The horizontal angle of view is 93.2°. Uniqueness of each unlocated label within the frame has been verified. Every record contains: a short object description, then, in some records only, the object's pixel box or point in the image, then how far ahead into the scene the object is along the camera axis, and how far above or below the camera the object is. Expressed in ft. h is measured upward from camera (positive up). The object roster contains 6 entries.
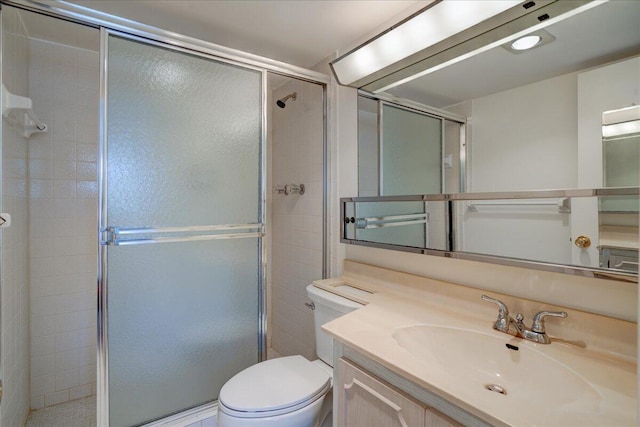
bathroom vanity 2.20 -1.38
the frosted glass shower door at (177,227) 4.34 -0.20
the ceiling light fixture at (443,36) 3.52 +2.40
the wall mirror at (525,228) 2.98 -0.20
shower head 7.13 +2.75
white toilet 3.80 -2.41
